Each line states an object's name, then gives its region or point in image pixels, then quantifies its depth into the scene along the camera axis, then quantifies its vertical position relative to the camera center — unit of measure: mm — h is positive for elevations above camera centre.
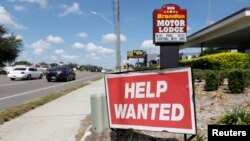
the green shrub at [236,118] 3369 -969
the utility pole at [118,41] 12786 +1925
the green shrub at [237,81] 5948 -501
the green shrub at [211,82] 6522 -565
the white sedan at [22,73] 20703 -381
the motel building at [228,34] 10451 +2293
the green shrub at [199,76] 8505 -454
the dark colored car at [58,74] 19262 -518
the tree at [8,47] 33755 +4120
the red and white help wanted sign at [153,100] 2665 -516
